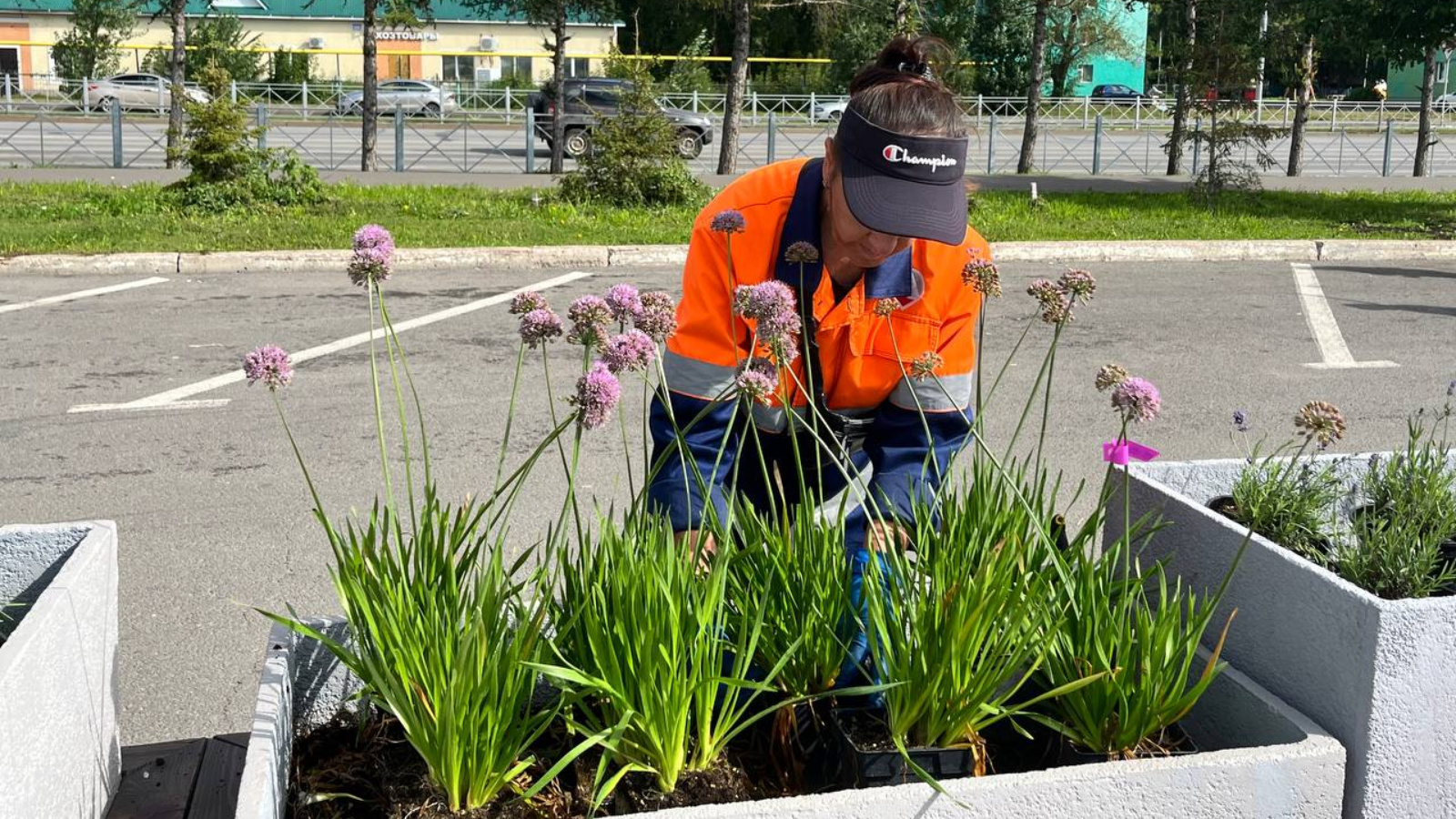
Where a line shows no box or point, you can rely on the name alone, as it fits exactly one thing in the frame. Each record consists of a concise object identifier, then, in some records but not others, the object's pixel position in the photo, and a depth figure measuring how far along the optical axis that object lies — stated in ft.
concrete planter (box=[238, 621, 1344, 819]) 6.84
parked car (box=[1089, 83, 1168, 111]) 163.10
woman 9.15
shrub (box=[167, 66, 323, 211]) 45.57
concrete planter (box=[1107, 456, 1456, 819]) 7.70
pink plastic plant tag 10.53
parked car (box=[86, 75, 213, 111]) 129.18
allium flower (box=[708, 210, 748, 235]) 8.80
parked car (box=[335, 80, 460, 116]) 127.44
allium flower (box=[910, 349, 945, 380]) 8.13
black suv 85.76
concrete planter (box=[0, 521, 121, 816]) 6.91
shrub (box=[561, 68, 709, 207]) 49.55
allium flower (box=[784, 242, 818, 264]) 8.66
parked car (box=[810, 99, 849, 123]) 110.33
